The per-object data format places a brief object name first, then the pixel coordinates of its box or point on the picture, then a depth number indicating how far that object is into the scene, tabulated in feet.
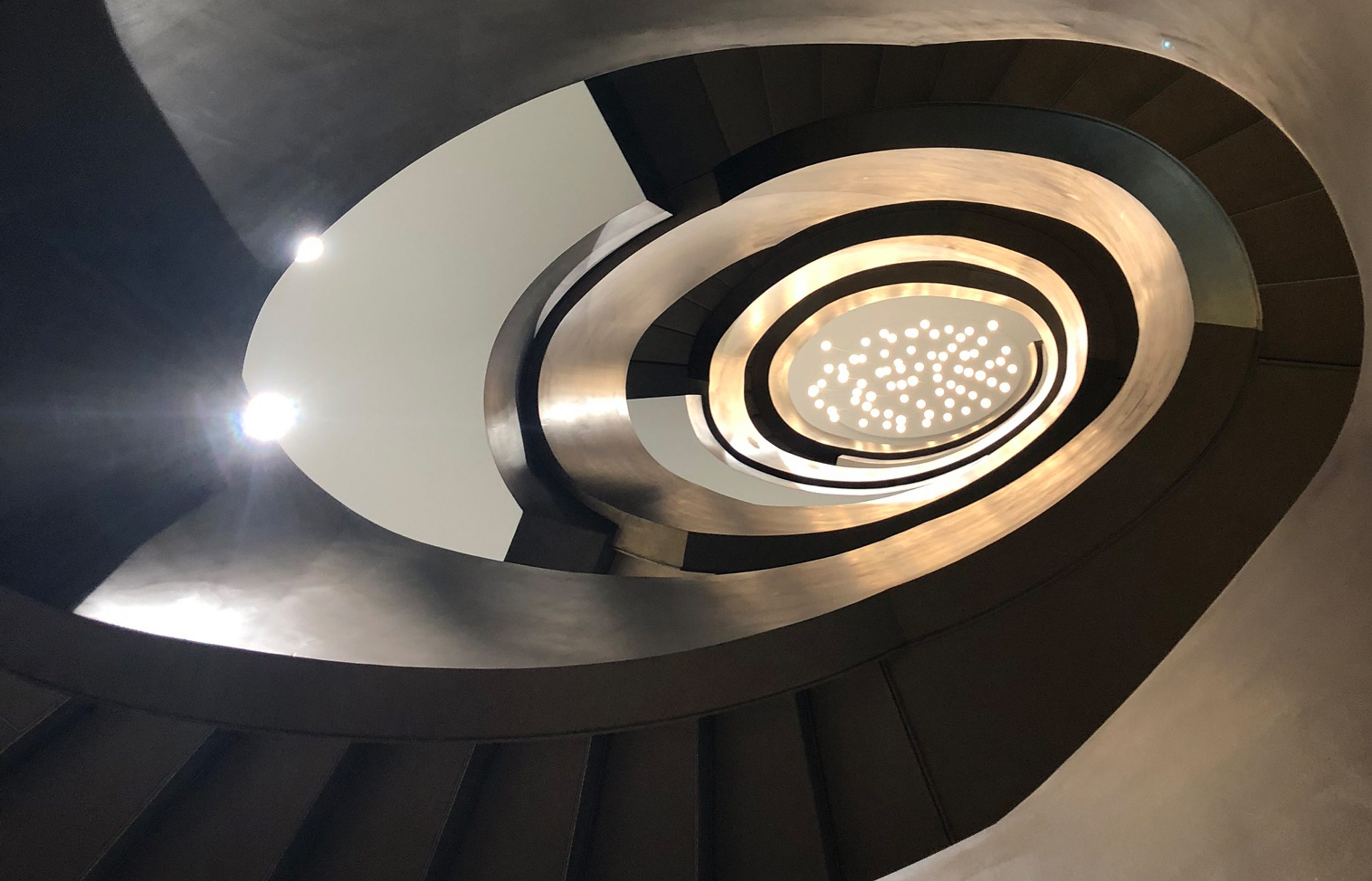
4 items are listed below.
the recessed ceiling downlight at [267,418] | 8.39
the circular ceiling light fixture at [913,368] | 27.20
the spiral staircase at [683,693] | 5.90
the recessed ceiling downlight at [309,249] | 7.95
